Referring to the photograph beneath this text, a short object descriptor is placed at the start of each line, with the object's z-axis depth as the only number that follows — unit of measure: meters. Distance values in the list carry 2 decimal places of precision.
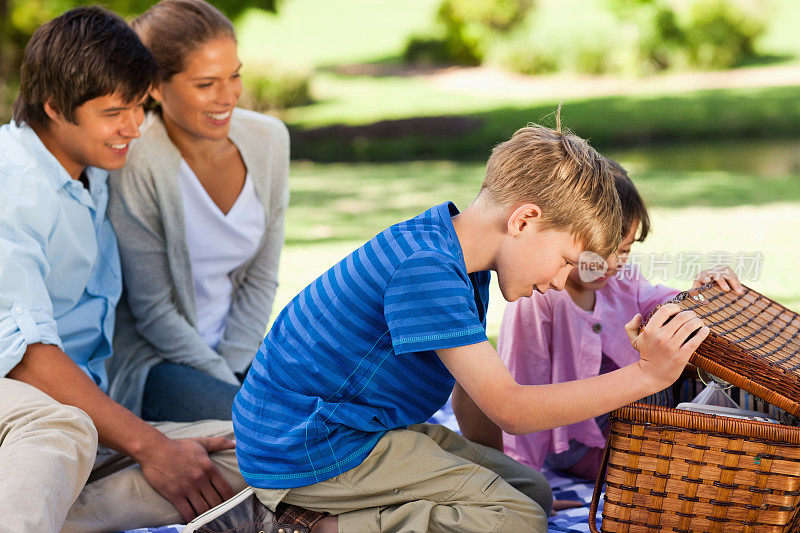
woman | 3.45
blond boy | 2.28
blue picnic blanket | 2.87
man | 2.62
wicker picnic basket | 2.23
